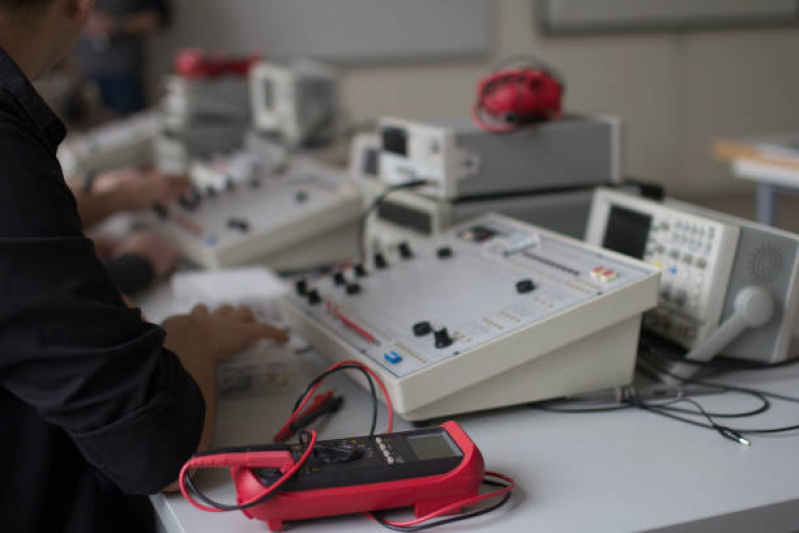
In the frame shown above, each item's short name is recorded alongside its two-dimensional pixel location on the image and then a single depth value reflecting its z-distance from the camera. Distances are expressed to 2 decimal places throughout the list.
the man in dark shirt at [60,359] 0.74
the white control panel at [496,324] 1.02
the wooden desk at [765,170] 2.62
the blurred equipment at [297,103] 2.56
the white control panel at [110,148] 3.16
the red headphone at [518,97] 1.48
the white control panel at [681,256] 1.12
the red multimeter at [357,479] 0.81
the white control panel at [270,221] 1.91
